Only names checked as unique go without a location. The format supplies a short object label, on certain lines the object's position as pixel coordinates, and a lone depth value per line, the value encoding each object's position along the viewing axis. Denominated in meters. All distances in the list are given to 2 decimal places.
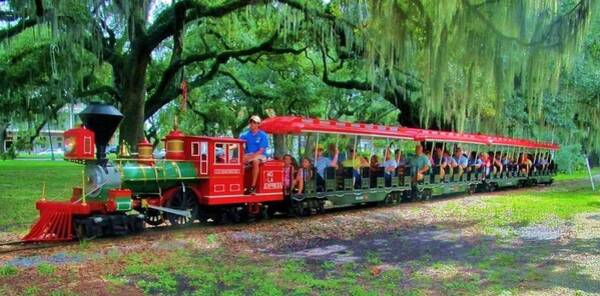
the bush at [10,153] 38.80
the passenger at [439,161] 19.05
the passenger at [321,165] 14.23
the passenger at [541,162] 26.65
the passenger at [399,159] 17.06
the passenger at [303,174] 13.64
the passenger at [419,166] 17.97
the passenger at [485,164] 21.81
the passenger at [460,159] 20.23
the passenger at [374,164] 16.10
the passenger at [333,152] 14.61
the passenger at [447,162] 19.44
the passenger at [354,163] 15.05
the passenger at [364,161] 15.50
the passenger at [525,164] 25.19
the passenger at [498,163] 22.75
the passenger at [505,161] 23.39
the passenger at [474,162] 21.19
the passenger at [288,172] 13.44
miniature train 9.73
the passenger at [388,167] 16.50
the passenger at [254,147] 12.66
